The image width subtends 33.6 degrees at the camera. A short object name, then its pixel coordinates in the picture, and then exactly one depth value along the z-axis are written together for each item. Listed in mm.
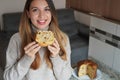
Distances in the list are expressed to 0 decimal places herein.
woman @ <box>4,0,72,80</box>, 969
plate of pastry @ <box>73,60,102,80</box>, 1204
